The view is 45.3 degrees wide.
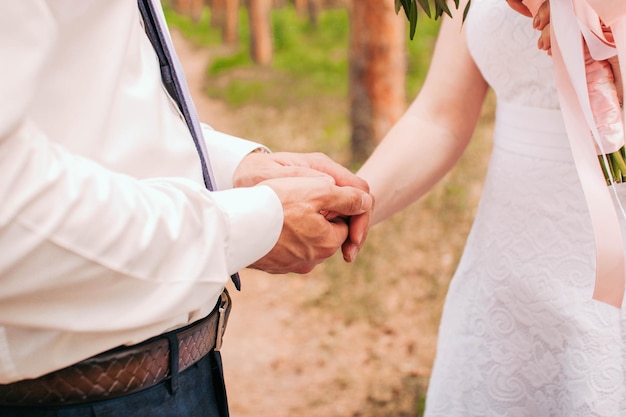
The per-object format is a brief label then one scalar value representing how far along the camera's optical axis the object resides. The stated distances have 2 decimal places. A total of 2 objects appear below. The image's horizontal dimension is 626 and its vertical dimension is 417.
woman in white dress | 1.92
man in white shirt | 1.10
